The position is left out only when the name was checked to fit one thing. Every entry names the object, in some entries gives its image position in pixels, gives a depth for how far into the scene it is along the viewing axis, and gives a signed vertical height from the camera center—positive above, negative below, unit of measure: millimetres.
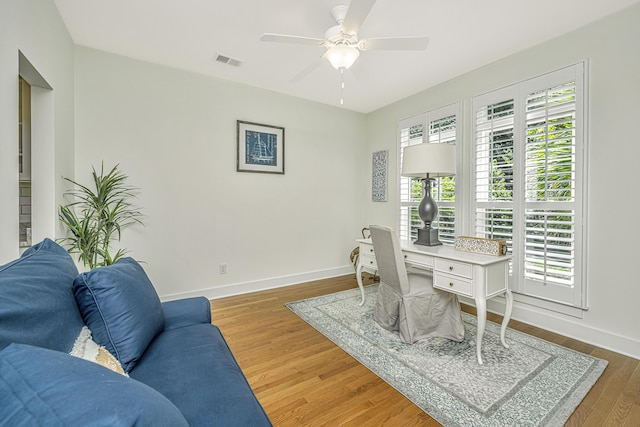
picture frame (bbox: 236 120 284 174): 3502 +797
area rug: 1551 -1072
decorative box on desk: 2234 -284
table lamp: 2545 +407
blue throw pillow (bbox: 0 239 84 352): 722 -277
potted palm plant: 2318 -51
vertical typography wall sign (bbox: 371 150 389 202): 4195 +530
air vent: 2852 +1539
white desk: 2023 -477
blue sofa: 475 -356
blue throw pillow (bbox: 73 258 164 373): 1102 -419
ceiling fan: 1884 +1197
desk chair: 2289 -774
